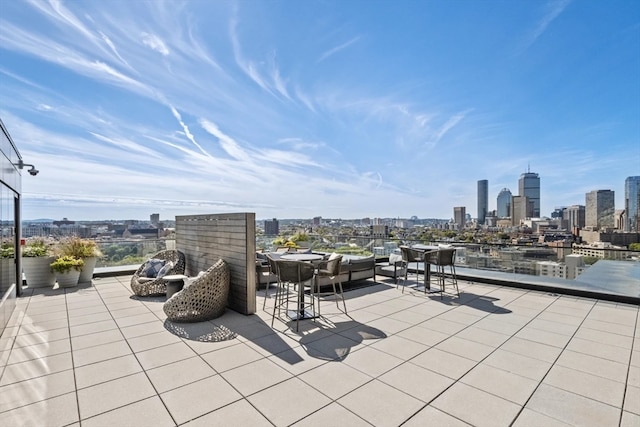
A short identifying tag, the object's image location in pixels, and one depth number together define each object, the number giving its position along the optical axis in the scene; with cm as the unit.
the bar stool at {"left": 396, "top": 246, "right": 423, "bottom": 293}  646
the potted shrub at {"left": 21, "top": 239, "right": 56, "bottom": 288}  640
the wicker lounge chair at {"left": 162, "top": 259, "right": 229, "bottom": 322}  430
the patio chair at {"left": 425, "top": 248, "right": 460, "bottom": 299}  594
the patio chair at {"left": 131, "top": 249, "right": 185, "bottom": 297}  575
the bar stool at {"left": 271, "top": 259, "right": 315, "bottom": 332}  425
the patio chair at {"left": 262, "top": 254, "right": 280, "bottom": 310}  455
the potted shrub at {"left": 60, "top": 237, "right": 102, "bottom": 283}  691
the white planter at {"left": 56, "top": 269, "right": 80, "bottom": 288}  645
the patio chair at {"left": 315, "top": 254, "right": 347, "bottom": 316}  480
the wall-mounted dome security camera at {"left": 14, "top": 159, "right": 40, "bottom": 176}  581
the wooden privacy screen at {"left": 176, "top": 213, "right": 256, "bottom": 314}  465
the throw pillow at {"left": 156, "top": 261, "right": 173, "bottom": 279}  607
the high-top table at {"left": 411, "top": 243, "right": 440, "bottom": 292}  617
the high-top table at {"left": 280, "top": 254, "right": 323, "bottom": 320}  448
